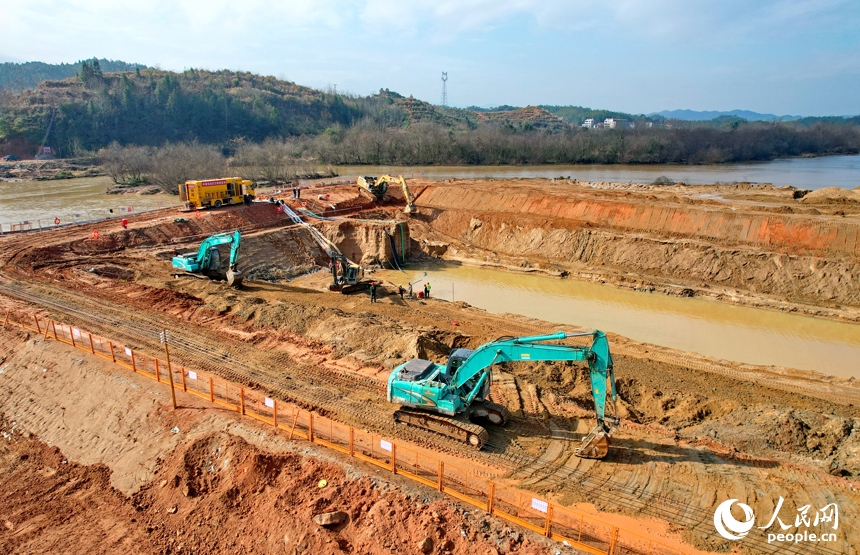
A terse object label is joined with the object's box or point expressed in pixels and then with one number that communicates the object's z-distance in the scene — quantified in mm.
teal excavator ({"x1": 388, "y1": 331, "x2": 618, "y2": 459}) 11453
